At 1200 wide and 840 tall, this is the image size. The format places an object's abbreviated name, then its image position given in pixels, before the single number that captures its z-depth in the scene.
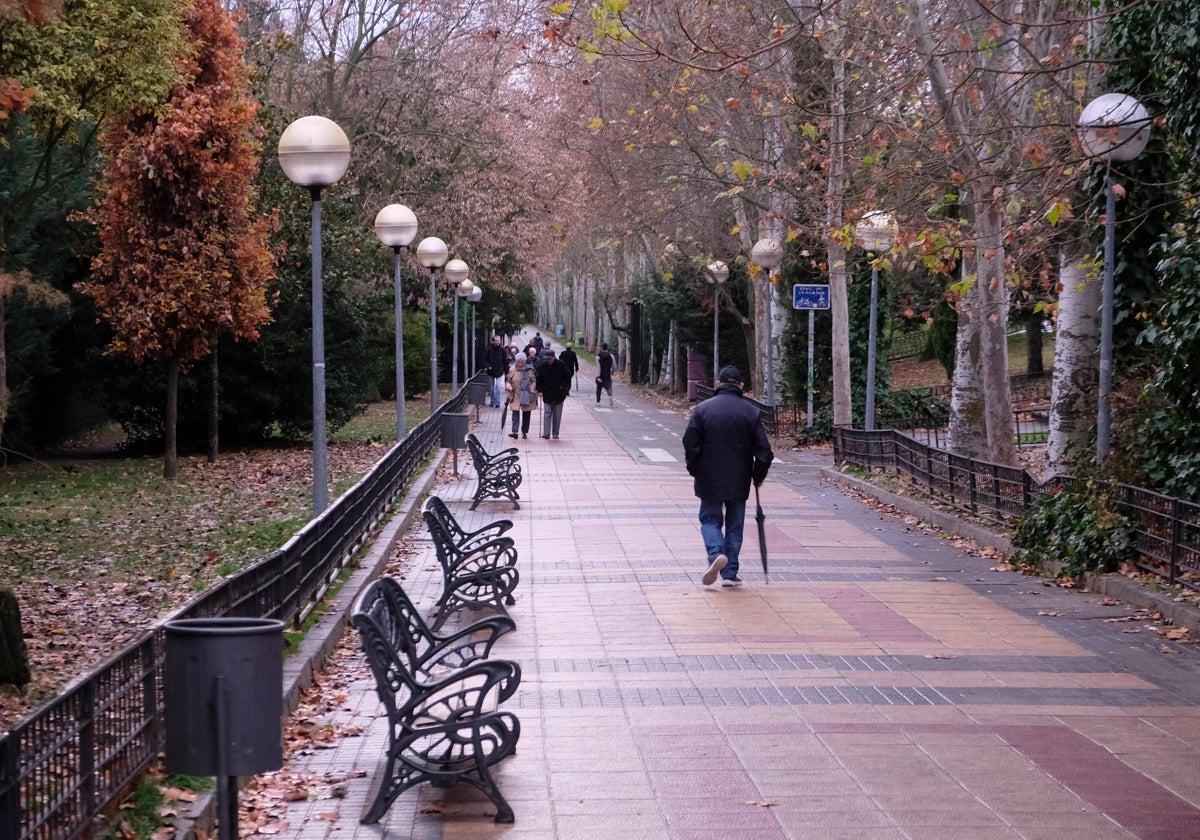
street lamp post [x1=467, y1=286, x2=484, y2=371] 42.61
